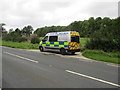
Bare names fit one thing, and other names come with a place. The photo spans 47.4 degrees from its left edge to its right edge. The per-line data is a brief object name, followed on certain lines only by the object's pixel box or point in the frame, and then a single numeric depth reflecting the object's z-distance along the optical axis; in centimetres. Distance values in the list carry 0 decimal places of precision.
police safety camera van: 1400
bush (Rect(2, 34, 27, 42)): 4126
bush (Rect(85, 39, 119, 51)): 1587
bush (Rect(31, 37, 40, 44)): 3318
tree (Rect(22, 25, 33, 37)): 12591
